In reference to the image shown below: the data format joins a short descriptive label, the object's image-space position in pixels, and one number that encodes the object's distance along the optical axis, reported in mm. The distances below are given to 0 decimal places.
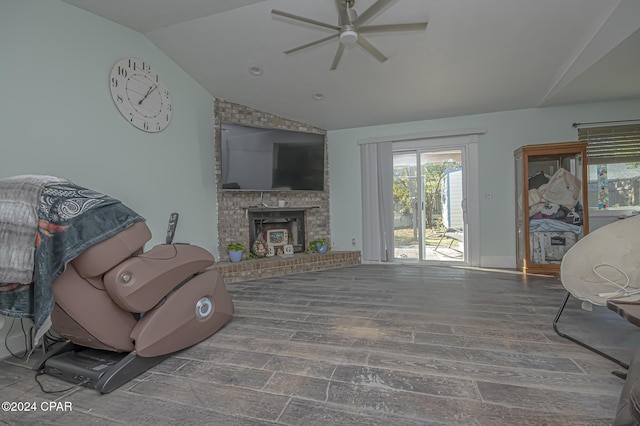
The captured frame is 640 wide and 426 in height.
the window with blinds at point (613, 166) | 3734
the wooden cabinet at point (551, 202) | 3596
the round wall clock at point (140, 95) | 2676
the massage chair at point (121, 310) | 1414
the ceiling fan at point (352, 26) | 2020
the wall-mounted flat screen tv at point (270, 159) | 3830
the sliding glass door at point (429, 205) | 4410
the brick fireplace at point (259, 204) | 3965
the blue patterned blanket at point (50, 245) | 1254
